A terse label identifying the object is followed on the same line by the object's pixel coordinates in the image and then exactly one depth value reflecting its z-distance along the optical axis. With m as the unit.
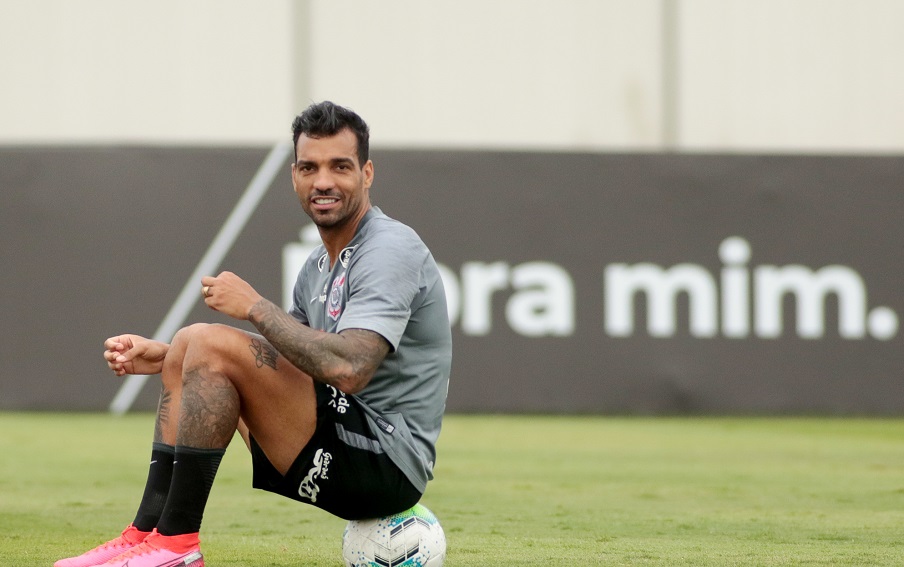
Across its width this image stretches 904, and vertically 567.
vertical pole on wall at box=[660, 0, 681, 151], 26.83
